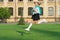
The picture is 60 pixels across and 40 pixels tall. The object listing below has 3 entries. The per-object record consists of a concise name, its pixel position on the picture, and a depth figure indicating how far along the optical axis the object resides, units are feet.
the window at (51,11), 203.19
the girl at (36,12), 56.44
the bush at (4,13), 188.88
